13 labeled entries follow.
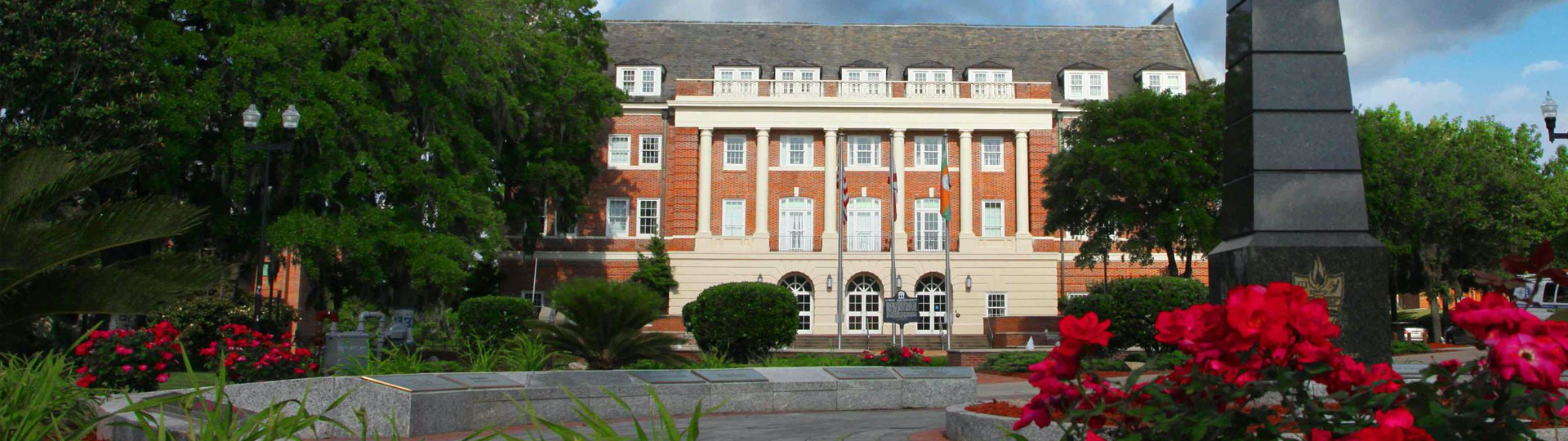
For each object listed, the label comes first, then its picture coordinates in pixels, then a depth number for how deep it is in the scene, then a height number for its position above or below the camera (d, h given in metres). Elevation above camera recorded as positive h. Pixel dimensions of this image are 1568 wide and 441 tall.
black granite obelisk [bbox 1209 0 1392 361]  9.66 +1.03
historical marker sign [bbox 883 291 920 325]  26.12 -0.51
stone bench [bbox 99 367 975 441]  10.08 -1.06
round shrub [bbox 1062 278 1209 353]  22.33 -0.26
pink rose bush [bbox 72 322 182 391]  12.35 -0.86
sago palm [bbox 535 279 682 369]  14.90 -0.56
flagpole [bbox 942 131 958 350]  31.39 +1.73
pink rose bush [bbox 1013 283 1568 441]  3.04 -0.24
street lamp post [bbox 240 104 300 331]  20.20 +2.65
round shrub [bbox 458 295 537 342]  21.61 -0.66
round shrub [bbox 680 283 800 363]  21.73 -0.64
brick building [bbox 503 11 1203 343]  43.34 +3.42
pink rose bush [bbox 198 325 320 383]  13.45 -0.92
